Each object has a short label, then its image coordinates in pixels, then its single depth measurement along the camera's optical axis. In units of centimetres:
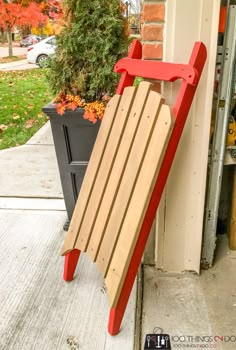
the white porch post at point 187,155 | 182
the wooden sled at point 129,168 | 168
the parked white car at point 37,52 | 1329
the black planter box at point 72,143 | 241
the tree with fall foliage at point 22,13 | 1375
